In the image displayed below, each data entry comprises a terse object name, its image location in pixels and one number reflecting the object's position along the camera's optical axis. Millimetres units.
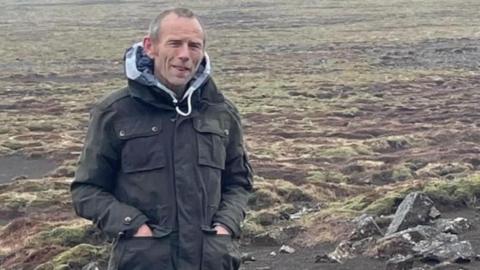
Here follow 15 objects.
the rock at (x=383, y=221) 16281
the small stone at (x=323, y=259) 14422
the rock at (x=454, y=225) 15148
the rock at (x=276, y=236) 16562
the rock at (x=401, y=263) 13216
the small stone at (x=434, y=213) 15982
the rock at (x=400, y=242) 14039
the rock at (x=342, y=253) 14398
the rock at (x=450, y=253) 13242
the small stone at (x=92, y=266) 14492
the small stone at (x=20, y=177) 27516
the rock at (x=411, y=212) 15336
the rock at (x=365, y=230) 15430
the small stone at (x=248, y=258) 15267
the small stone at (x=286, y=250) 15719
